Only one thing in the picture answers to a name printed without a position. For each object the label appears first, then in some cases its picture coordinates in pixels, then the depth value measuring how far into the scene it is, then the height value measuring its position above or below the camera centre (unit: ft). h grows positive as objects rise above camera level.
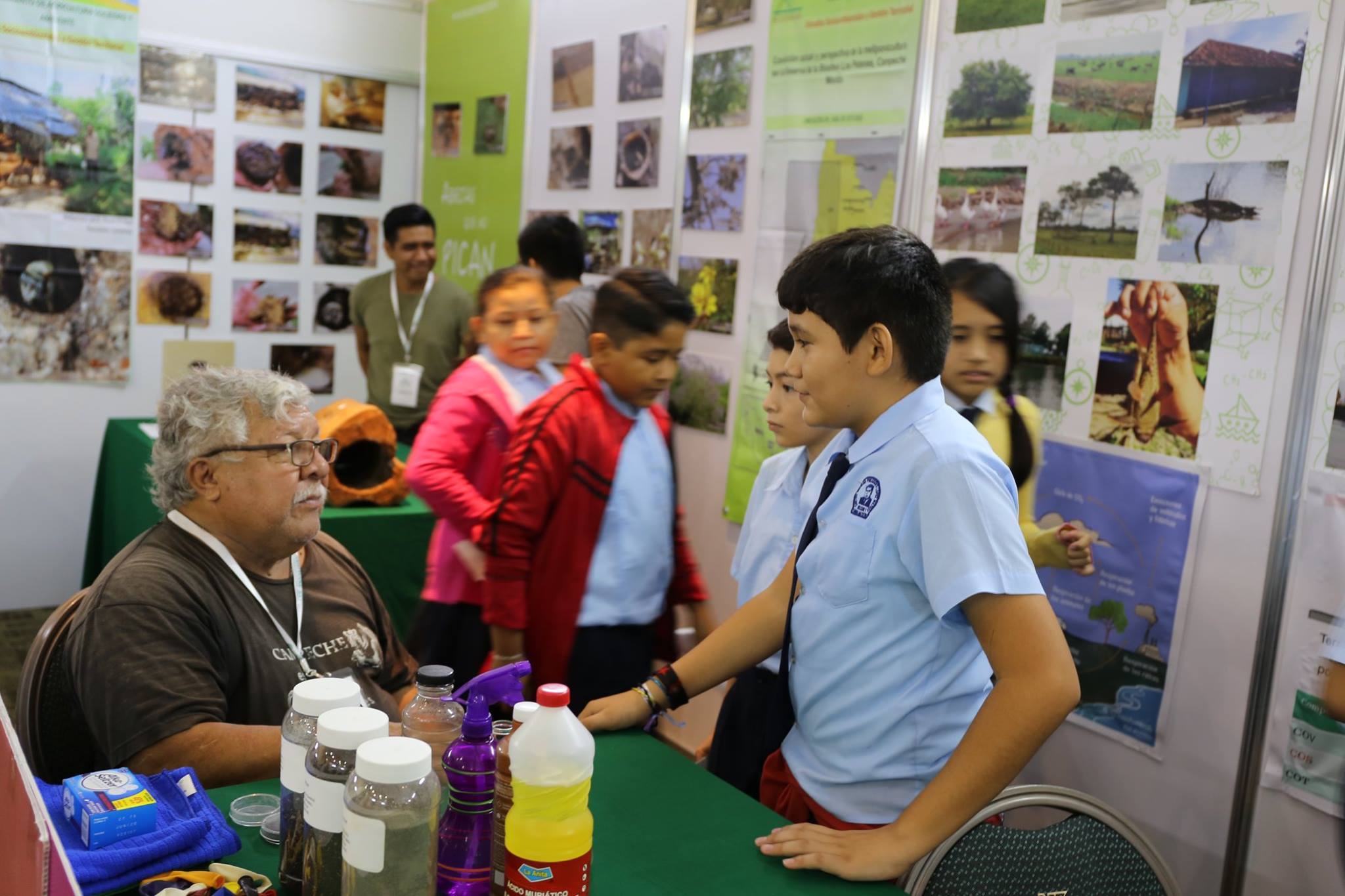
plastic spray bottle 3.94 -1.95
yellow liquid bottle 3.68 -1.74
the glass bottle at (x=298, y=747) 3.94 -1.74
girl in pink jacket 9.39 -1.50
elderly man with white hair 5.34 -1.89
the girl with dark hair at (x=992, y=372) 7.82 -0.45
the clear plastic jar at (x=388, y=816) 3.42 -1.72
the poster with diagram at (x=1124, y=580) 8.31 -2.02
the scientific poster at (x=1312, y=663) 7.38 -2.26
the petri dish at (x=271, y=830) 4.42 -2.28
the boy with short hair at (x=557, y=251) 13.65 +0.35
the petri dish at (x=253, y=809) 4.55 -2.30
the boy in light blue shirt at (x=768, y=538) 6.70 -1.60
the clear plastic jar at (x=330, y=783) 3.65 -1.73
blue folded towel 3.92 -2.18
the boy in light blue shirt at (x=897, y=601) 4.21 -1.20
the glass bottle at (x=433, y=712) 4.33 -1.74
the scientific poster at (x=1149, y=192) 7.74 +0.98
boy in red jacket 7.89 -1.69
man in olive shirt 16.28 -0.75
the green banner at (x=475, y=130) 17.13 +2.35
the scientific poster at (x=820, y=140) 10.79 +1.64
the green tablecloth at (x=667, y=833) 4.26 -2.28
